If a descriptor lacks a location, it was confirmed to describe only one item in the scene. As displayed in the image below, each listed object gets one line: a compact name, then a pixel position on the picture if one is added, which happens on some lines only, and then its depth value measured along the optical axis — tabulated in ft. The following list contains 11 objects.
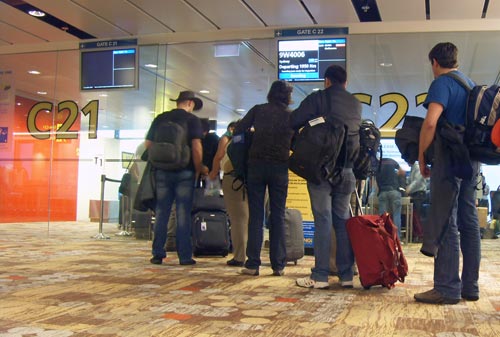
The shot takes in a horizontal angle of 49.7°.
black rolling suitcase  18.08
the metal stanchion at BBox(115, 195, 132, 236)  29.17
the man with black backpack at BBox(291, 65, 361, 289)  12.10
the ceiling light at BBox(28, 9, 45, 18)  24.38
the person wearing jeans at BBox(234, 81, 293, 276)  13.75
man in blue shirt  10.34
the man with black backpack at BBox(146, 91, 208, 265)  15.53
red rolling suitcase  11.79
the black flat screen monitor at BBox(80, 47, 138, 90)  26.91
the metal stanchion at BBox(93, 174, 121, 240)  27.66
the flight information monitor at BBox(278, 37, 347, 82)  24.45
